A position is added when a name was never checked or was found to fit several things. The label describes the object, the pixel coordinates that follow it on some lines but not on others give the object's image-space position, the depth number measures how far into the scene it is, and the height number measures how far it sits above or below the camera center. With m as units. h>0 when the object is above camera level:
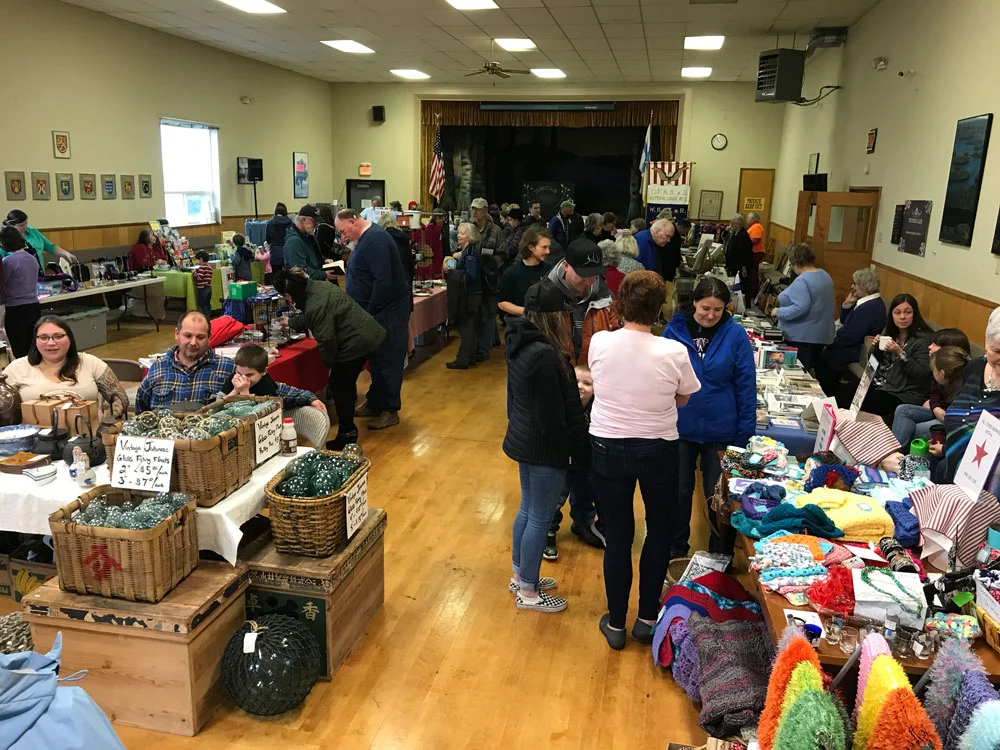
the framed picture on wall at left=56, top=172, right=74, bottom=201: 8.95 +0.01
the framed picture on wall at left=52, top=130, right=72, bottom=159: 8.86 +0.49
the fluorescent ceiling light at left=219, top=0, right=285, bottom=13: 8.52 +2.13
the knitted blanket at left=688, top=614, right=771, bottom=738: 2.38 -1.51
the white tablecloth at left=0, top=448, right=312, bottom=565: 2.71 -1.15
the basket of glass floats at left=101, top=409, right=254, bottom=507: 2.65 -0.91
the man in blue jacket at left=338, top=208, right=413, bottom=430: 5.48 -0.73
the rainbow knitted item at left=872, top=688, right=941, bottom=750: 1.44 -0.96
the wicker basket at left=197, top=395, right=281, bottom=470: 2.99 -0.87
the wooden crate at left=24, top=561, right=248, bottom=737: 2.47 -1.51
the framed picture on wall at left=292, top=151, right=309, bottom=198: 14.38 +0.42
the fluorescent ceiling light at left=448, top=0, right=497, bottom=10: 8.23 +2.15
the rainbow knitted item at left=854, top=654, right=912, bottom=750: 1.51 -0.94
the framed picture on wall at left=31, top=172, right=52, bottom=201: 8.60 -0.01
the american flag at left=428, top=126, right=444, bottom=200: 15.02 +0.45
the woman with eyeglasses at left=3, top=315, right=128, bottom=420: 3.53 -0.87
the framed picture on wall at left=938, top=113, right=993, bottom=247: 4.82 +0.28
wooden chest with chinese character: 2.79 -1.47
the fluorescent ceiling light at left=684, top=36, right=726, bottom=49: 9.85 +2.23
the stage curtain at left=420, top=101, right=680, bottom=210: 14.56 +1.72
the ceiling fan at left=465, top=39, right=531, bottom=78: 10.24 +1.81
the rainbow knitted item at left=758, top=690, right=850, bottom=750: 1.48 -1.00
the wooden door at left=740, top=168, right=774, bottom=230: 14.09 +0.44
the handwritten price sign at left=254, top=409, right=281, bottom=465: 3.05 -0.99
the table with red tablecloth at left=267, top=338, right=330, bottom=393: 4.90 -1.14
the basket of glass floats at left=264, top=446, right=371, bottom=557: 2.80 -1.14
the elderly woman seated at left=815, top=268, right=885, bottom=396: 5.43 -0.80
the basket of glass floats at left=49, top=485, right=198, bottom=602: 2.44 -1.15
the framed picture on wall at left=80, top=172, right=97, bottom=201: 9.29 +0.02
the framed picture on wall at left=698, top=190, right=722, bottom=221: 14.48 +0.14
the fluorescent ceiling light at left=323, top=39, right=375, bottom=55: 10.91 +2.22
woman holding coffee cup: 4.46 -0.85
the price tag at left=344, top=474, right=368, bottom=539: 2.95 -1.22
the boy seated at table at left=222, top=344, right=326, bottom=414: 3.61 -0.90
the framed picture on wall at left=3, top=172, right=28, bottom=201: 8.22 -0.01
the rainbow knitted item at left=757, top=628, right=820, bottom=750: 1.63 -0.99
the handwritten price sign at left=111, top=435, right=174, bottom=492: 2.64 -0.95
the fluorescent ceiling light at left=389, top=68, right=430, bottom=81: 13.62 +2.31
